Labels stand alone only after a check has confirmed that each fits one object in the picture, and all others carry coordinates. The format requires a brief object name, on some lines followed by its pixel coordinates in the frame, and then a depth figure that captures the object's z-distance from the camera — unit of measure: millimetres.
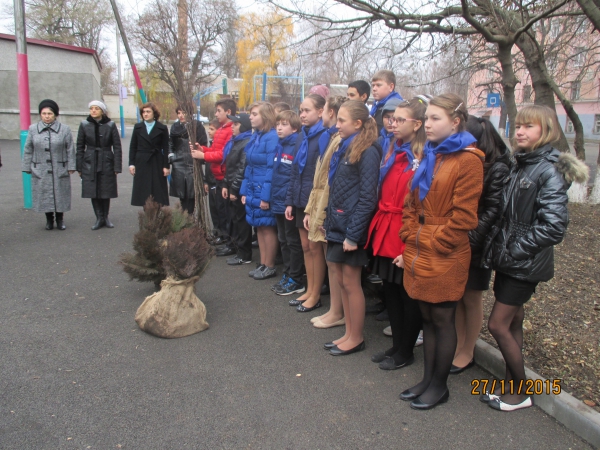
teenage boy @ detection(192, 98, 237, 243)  6414
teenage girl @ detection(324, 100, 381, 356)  3531
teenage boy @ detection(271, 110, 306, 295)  5047
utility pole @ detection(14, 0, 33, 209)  8633
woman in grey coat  7230
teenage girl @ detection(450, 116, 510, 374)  3078
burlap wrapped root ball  4055
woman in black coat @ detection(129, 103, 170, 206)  7211
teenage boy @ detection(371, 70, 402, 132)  5035
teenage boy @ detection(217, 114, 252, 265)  5973
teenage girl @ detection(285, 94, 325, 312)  4576
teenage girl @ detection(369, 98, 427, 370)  3367
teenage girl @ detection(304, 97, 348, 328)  4125
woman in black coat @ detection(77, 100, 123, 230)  7309
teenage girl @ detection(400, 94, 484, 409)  2795
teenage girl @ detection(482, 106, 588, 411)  2717
